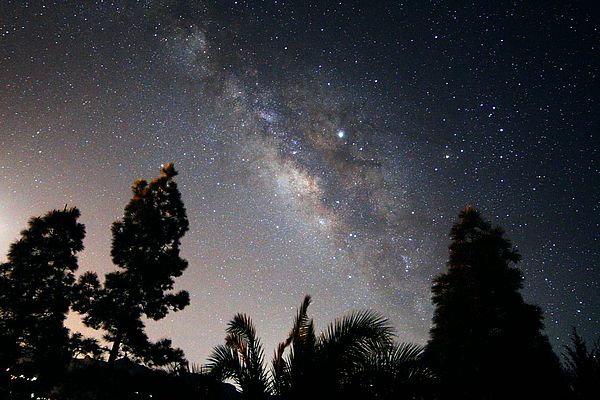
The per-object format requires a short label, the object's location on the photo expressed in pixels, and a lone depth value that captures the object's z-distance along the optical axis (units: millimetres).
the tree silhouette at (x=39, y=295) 14023
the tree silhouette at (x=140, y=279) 14422
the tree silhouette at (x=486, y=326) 10039
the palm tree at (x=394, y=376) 4727
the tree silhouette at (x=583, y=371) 5453
